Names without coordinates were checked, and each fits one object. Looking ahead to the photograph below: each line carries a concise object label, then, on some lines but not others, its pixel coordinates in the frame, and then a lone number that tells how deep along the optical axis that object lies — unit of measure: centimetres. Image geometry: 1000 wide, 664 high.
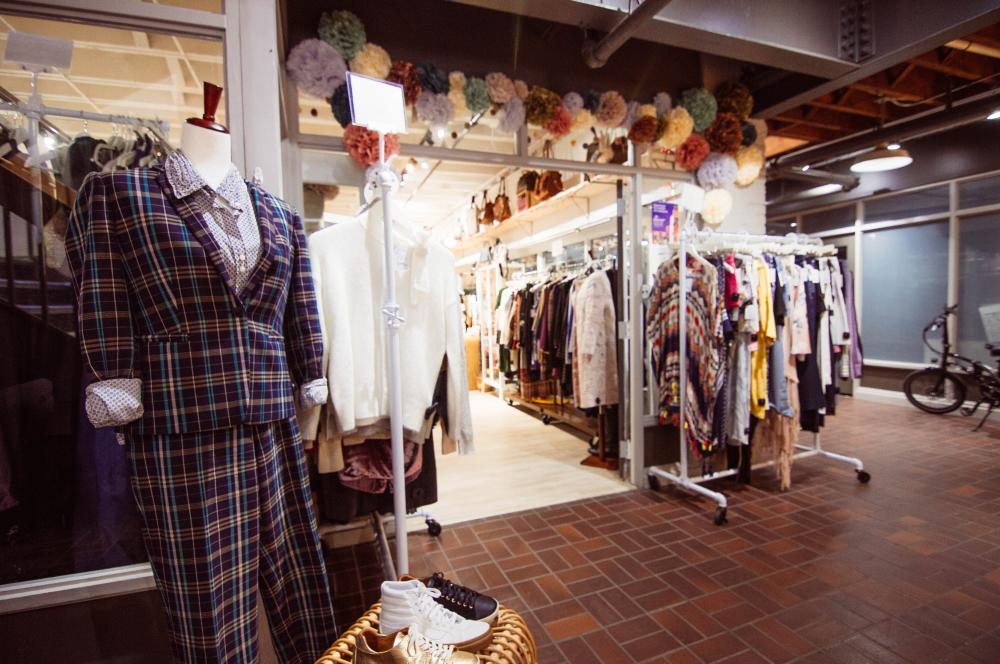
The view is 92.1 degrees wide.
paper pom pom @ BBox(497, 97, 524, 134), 305
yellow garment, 324
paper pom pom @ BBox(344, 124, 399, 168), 261
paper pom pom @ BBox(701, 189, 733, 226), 368
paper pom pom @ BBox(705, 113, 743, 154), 359
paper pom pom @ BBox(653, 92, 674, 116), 347
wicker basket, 118
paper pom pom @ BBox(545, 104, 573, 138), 314
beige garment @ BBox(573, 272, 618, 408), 419
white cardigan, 179
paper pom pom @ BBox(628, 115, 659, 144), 335
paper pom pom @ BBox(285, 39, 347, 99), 256
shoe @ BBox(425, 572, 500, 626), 135
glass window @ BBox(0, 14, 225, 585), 158
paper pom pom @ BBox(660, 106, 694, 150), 342
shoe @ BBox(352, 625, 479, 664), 104
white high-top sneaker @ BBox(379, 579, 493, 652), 119
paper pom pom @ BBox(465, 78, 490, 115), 293
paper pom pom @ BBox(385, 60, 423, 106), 275
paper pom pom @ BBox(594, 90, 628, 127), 326
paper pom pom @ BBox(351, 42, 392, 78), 265
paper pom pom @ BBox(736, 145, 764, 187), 375
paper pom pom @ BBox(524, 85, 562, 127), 306
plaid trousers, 124
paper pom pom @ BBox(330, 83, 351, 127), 260
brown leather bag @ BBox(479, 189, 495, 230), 685
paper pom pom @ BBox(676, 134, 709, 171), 355
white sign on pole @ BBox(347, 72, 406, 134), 166
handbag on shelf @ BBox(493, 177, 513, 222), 654
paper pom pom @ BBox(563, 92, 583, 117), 318
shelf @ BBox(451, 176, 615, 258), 516
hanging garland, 260
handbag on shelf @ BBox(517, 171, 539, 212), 580
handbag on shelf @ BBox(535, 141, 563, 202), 534
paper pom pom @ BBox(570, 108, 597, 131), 323
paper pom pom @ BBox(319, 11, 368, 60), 259
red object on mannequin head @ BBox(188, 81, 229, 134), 134
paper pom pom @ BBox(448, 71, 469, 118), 291
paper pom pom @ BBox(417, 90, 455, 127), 286
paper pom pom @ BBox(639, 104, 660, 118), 337
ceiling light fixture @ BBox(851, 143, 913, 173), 493
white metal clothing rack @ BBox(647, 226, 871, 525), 327
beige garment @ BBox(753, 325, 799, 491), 343
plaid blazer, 121
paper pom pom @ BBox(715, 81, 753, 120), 366
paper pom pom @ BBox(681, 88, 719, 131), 350
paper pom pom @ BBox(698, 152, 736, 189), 363
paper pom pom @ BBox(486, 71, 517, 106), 296
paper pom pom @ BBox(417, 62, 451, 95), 282
